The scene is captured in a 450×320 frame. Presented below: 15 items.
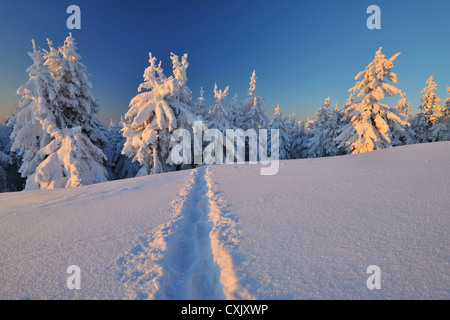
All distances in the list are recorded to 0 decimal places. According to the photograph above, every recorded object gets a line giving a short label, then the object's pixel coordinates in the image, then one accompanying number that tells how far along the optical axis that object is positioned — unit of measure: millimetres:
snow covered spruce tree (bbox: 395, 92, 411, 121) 30509
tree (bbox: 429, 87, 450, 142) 19891
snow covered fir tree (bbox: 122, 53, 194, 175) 11516
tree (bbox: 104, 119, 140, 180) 16828
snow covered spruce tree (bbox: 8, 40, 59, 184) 9688
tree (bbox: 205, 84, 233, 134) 16734
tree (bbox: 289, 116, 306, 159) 30484
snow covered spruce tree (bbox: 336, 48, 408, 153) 13062
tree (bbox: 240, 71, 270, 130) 21109
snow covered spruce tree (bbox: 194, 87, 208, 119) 20252
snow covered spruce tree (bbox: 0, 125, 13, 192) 14684
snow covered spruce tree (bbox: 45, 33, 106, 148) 11414
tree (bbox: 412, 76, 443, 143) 21875
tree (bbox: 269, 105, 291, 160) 24834
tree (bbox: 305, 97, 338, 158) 22234
